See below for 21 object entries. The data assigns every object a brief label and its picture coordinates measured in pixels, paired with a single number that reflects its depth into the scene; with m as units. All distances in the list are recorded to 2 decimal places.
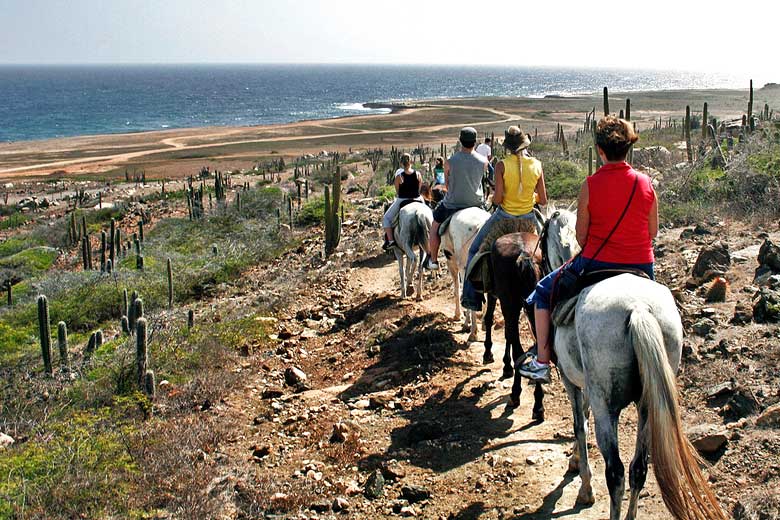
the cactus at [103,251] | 19.28
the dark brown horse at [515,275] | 7.09
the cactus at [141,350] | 8.90
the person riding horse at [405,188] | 12.26
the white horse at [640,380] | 4.31
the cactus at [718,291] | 8.70
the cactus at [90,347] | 12.01
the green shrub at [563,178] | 18.95
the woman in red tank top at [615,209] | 4.80
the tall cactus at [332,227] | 17.28
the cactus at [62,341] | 11.72
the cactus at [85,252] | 20.62
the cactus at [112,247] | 20.22
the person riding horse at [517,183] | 7.30
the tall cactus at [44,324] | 11.35
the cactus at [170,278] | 15.36
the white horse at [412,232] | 11.54
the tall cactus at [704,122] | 22.77
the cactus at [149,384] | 8.38
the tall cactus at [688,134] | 20.57
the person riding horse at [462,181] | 9.08
